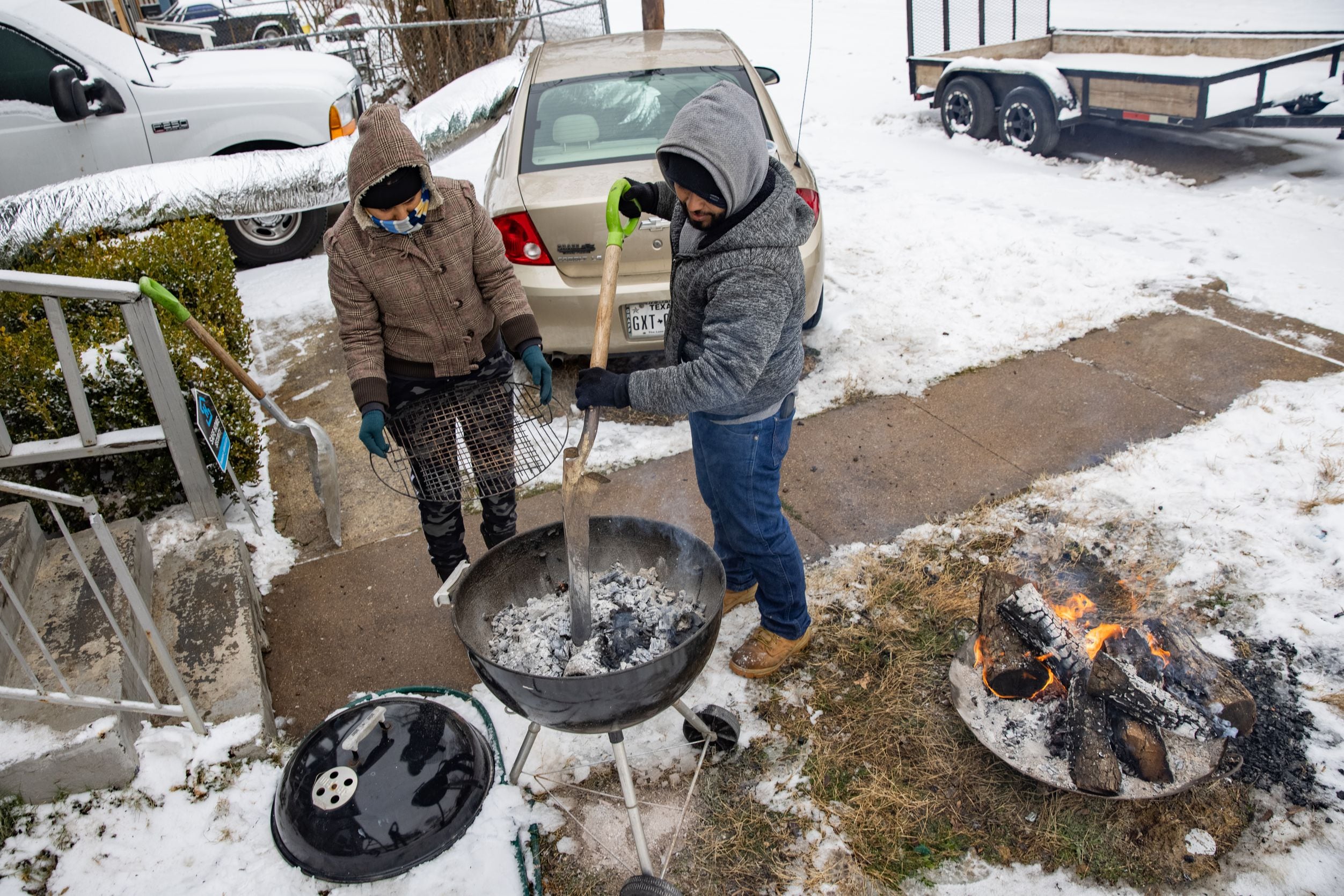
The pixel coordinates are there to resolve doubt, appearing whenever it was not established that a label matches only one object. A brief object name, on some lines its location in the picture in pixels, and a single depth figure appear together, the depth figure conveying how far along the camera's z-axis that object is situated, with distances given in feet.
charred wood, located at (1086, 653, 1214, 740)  8.26
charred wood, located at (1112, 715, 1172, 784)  7.98
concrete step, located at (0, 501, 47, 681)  9.99
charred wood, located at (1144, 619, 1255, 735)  8.31
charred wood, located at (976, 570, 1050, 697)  8.82
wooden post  30.45
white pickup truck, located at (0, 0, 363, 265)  21.25
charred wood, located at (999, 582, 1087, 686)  8.80
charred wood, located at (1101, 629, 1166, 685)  8.79
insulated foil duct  19.42
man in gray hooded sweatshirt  7.41
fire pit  8.07
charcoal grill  6.74
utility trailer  24.53
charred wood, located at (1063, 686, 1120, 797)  7.91
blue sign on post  11.40
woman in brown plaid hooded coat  8.59
